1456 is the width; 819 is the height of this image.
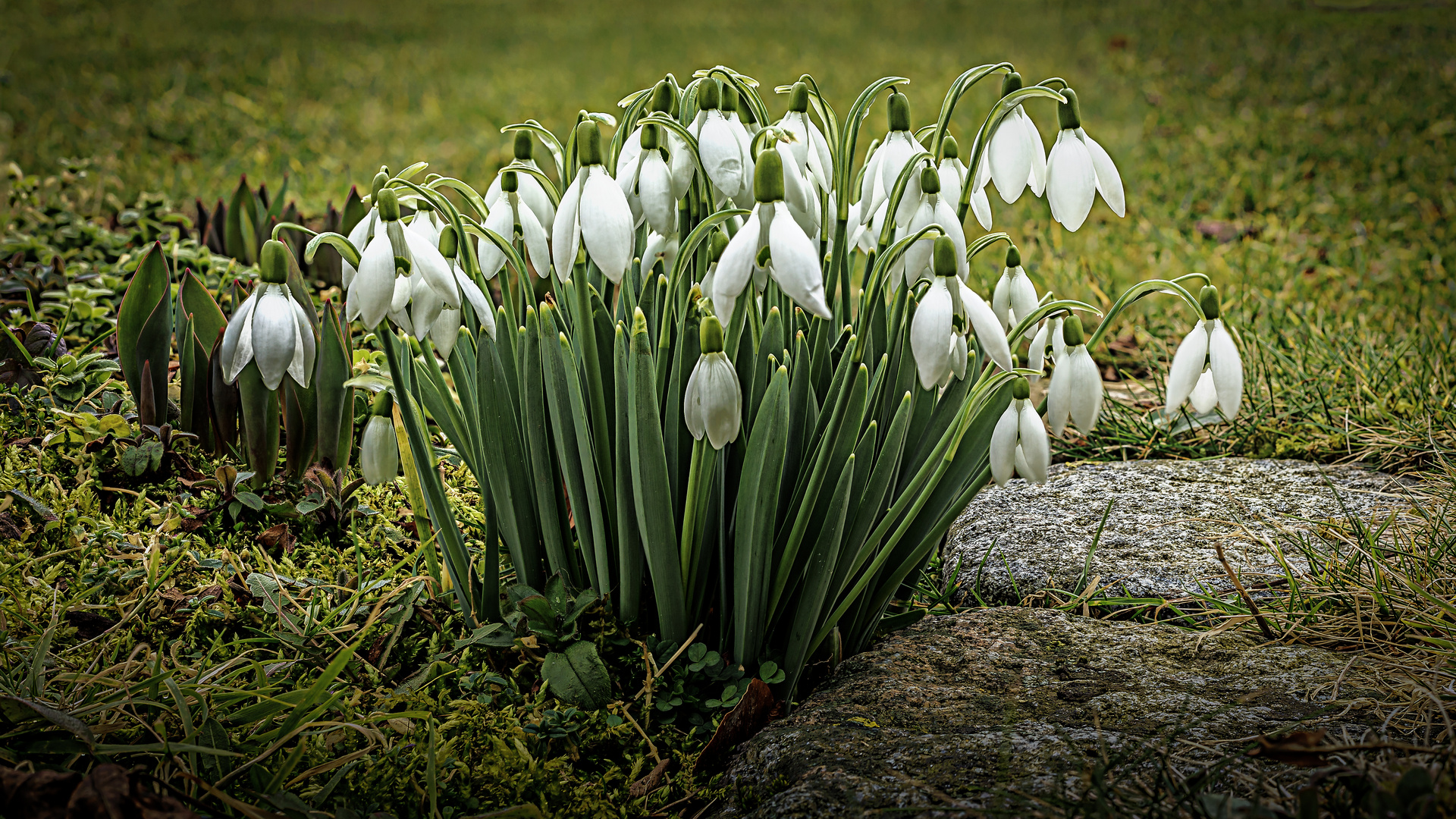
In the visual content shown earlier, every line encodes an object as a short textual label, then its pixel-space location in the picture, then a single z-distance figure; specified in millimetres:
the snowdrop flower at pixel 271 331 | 875
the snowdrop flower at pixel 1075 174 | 898
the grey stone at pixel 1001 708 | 882
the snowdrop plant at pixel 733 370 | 885
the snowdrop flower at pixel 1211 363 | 890
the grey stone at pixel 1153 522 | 1010
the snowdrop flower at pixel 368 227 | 891
